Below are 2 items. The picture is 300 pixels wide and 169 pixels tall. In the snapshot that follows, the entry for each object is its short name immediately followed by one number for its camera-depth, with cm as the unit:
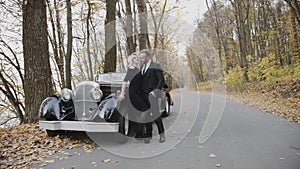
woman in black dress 615
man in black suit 599
